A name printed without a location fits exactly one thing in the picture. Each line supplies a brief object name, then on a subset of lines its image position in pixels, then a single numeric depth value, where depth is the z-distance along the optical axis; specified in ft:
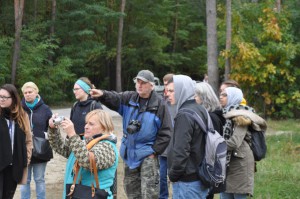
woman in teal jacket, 12.59
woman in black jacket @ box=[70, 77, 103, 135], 20.18
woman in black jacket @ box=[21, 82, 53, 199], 20.40
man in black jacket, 14.42
